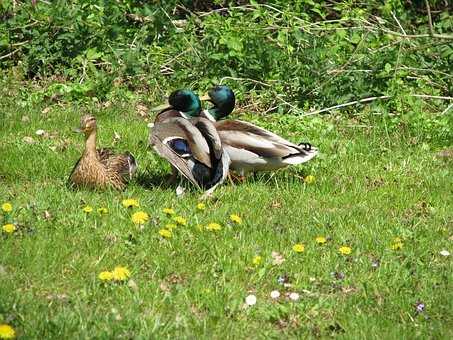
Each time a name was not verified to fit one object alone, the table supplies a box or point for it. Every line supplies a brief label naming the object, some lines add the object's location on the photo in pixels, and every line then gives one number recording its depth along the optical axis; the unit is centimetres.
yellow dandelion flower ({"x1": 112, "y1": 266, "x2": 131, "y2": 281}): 1004
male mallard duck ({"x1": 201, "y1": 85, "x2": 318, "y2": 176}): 1484
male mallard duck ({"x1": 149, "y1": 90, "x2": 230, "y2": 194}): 1407
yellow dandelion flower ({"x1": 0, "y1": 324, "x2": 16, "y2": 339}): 803
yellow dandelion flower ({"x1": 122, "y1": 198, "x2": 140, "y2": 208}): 1257
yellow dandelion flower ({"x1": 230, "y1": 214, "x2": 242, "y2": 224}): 1241
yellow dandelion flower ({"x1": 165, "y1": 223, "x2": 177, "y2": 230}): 1183
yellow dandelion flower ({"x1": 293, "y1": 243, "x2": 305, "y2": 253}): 1139
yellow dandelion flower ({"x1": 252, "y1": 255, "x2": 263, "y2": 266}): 1096
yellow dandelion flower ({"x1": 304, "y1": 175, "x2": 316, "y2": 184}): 1516
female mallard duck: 1412
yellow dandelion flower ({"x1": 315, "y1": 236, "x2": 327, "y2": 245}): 1175
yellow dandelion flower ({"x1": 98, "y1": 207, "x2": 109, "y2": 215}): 1235
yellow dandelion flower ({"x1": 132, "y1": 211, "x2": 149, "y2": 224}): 1190
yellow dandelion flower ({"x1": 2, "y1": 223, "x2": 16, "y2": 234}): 1118
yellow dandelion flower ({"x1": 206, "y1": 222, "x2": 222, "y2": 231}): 1191
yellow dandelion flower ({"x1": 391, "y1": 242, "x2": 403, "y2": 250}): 1171
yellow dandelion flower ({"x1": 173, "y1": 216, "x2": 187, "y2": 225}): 1205
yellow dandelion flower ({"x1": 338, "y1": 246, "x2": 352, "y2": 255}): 1140
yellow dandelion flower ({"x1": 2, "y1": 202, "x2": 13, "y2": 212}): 1176
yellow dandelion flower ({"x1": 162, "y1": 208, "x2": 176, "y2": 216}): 1234
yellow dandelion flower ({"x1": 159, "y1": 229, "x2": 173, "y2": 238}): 1150
